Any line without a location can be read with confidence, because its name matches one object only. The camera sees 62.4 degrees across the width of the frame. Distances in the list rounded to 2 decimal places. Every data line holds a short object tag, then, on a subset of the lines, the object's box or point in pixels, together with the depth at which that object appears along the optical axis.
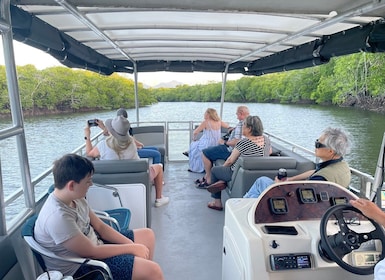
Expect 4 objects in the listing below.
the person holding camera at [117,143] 3.03
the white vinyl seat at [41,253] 1.53
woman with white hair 2.21
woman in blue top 4.85
